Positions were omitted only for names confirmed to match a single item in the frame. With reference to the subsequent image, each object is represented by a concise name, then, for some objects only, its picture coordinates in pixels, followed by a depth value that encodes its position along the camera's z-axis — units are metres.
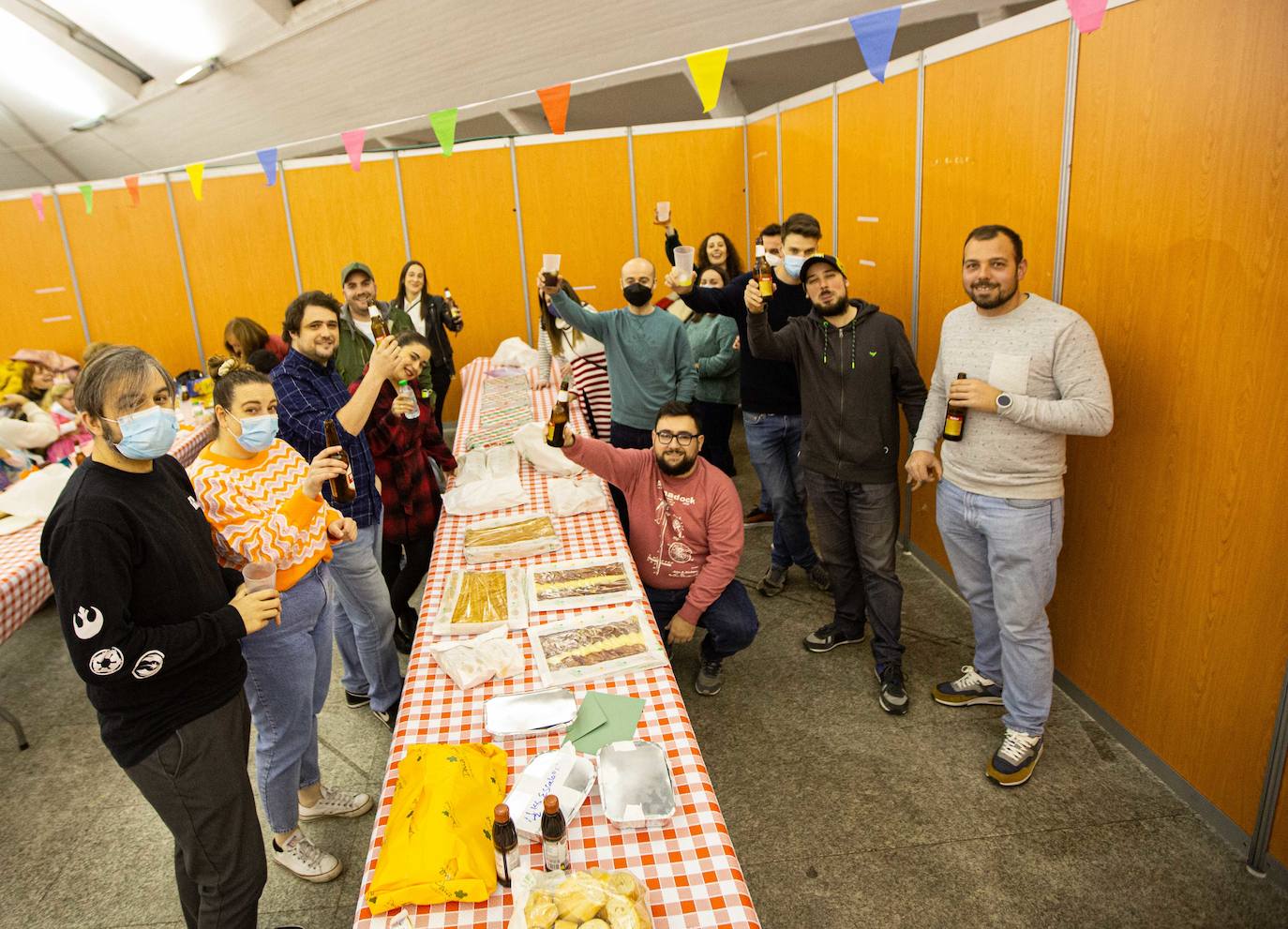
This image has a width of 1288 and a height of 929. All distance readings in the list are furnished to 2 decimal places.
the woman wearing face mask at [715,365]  4.71
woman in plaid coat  3.06
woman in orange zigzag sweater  1.98
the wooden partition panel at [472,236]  6.75
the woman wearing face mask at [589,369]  4.19
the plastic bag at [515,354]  5.68
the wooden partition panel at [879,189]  3.80
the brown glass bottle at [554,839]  1.33
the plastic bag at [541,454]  3.35
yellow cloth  1.33
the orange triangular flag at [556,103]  4.02
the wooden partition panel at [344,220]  6.77
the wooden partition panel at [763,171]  5.89
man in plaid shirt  2.51
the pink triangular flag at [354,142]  4.59
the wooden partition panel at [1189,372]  2.05
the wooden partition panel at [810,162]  4.78
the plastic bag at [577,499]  2.96
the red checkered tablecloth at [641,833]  1.31
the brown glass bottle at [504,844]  1.32
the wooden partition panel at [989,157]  2.78
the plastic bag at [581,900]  1.20
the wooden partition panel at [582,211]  6.70
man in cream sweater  2.37
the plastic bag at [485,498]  3.02
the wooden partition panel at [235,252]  6.82
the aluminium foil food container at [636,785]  1.47
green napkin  1.72
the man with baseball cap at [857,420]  2.95
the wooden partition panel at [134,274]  6.87
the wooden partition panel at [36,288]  6.83
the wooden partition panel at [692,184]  6.67
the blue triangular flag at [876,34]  2.75
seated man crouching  2.69
